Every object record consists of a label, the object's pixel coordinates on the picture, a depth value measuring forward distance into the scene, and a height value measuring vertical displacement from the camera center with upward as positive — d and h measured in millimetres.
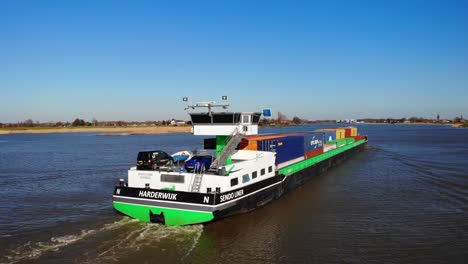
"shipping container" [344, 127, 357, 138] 54406 -1464
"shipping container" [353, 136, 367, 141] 56866 -2578
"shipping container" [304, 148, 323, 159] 30222 -2799
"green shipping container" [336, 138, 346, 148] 44562 -2612
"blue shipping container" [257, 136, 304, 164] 23181 -1693
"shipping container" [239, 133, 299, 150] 22406 -1323
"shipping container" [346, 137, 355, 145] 50244 -2629
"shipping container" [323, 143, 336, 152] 38275 -2763
